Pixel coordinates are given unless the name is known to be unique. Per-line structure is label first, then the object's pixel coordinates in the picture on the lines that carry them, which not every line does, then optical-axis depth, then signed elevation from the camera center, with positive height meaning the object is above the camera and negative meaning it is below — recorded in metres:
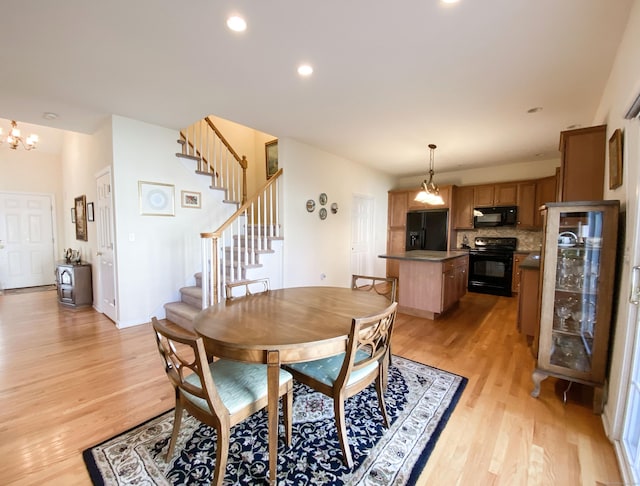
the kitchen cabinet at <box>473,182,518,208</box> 5.24 +0.74
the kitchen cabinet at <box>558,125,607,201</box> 2.29 +0.60
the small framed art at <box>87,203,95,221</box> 4.16 +0.22
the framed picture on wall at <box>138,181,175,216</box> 3.57 +0.40
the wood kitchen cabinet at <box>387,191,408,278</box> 6.40 +0.11
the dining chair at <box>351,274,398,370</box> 2.19 -0.53
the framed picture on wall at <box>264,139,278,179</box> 5.43 +1.51
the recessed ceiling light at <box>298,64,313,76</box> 2.29 +1.41
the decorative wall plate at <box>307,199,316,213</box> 4.50 +0.41
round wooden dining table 1.27 -0.55
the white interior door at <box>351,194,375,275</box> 5.68 -0.13
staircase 3.19 -0.04
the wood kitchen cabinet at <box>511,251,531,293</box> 5.03 -0.81
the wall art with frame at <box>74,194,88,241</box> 4.46 +0.16
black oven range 5.08 -0.69
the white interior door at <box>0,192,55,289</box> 5.40 -0.31
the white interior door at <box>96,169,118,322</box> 3.53 -0.32
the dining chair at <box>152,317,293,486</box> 1.15 -0.83
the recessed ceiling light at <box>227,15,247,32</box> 1.76 +1.39
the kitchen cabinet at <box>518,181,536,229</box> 5.03 +0.52
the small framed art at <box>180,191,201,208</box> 3.94 +0.43
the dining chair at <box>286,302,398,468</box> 1.35 -0.83
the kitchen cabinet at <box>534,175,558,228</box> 4.80 +0.72
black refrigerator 5.79 +0.00
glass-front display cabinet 1.78 -0.45
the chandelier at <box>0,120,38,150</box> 4.38 +1.49
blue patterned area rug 1.35 -1.27
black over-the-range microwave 5.18 +0.29
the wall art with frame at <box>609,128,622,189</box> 1.79 +0.51
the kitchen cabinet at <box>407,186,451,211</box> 5.70 +0.67
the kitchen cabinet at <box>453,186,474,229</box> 5.73 +0.51
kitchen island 3.63 -0.76
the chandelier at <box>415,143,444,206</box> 3.79 +0.50
